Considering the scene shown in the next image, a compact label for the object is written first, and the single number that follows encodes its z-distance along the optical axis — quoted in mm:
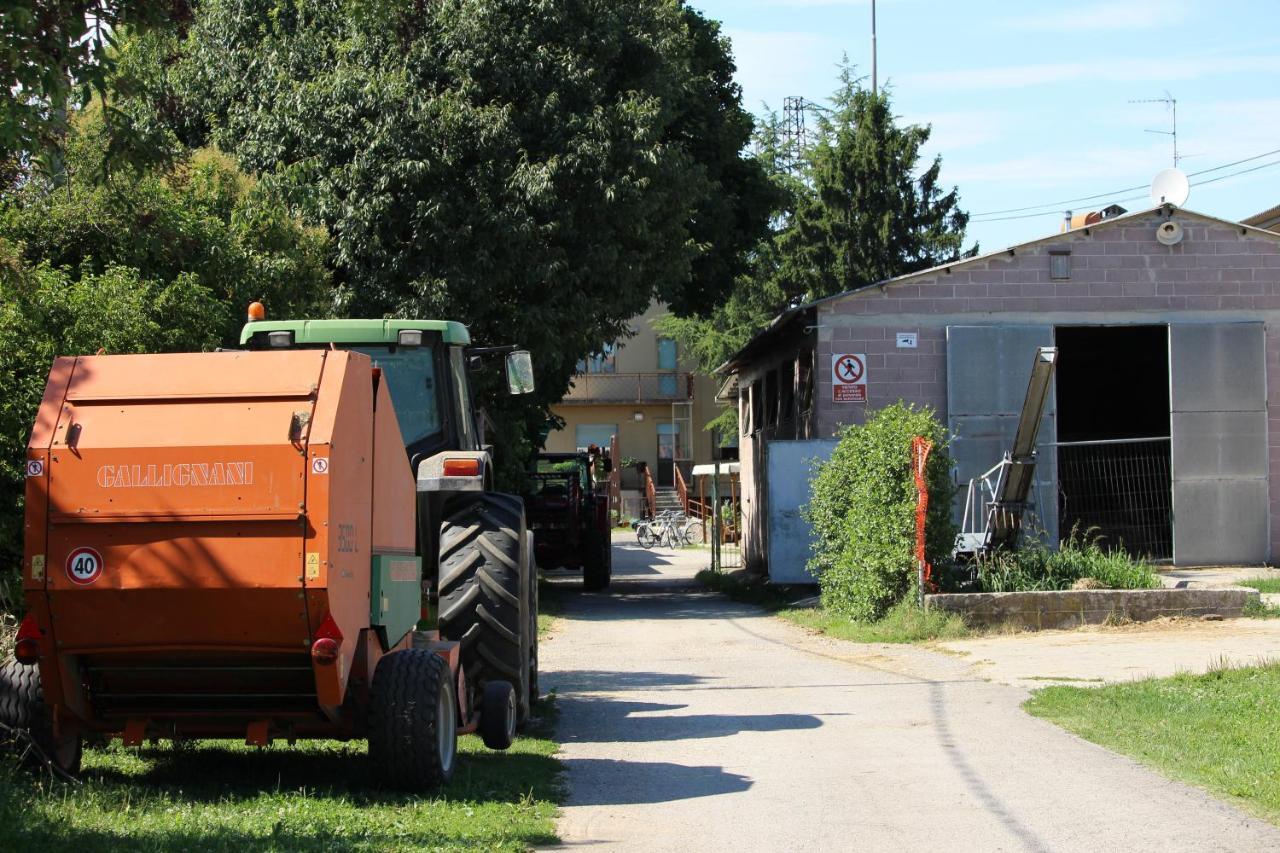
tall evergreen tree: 47906
